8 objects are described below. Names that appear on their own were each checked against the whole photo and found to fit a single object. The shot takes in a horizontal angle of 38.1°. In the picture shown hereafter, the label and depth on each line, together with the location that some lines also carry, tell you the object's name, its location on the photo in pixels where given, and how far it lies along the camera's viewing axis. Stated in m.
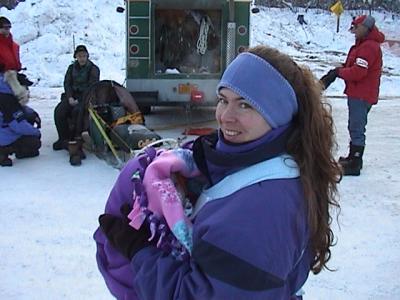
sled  6.24
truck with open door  8.15
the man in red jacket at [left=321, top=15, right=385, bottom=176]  5.96
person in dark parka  7.08
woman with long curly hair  1.42
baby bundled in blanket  1.56
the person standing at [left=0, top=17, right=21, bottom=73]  6.79
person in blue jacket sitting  6.48
